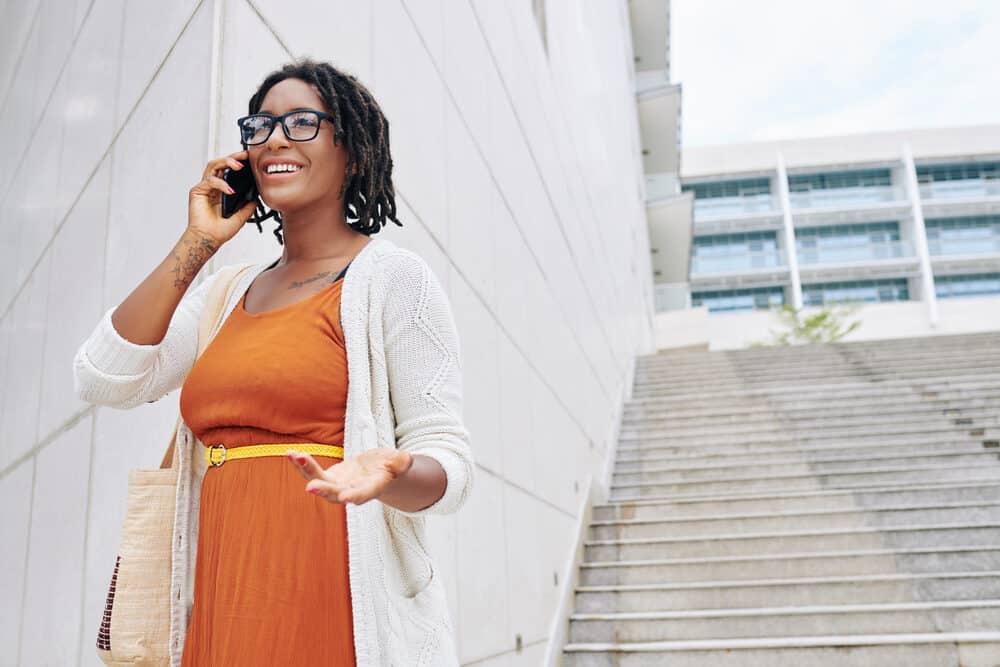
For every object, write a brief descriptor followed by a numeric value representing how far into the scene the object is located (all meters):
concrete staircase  5.06
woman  1.15
